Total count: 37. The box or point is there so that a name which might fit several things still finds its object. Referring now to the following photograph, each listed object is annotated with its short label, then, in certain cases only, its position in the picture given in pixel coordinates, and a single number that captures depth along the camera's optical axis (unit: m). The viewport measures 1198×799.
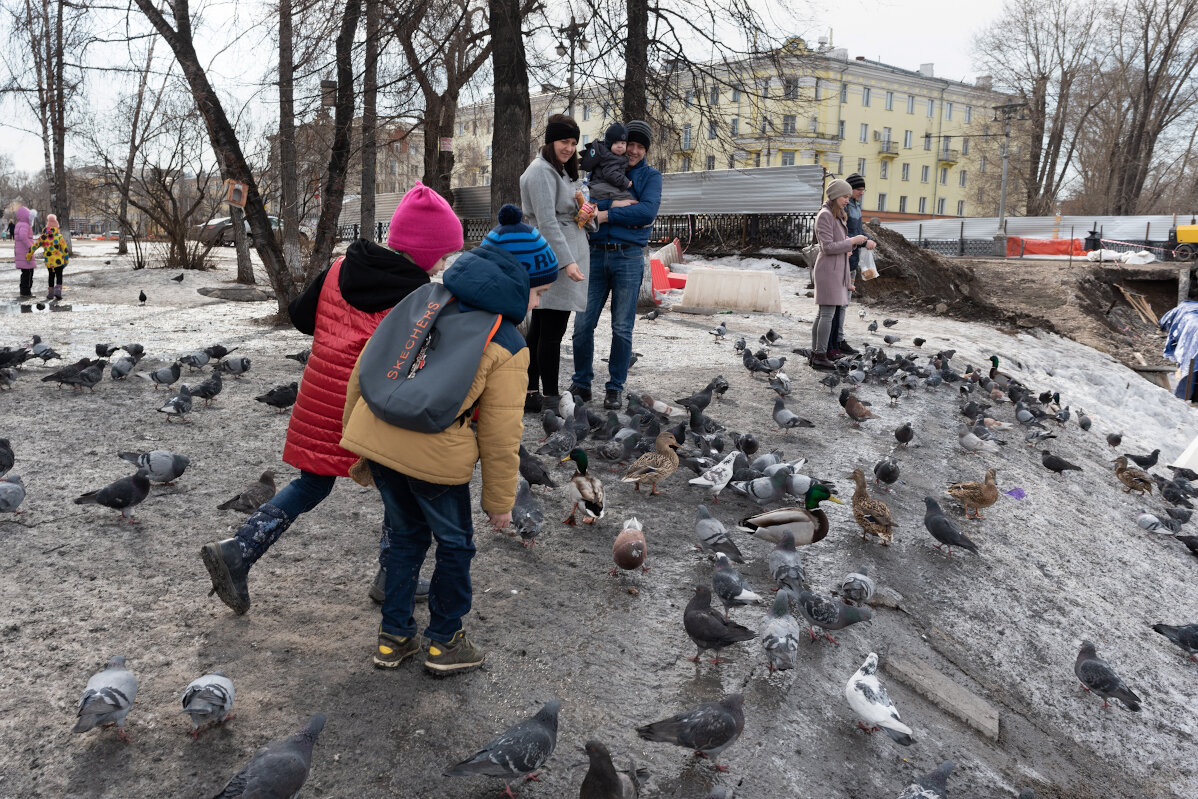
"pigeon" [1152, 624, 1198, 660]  4.81
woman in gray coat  5.48
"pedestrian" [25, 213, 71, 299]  14.78
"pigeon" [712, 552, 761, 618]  3.81
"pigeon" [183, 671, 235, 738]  2.56
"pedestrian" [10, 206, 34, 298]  15.55
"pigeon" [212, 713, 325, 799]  2.21
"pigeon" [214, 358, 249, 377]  7.69
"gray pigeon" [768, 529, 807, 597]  4.16
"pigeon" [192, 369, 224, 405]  6.73
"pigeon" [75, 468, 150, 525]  4.25
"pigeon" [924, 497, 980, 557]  5.08
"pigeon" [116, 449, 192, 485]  4.75
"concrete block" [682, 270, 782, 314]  14.70
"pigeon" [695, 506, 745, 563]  4.47
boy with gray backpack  2.59
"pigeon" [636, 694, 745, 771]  2.75
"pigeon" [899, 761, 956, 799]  2.72
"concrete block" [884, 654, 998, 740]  3.54
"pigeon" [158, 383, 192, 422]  6.22
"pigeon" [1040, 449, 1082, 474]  7.54
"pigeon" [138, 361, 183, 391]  7.10
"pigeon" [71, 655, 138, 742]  2.50
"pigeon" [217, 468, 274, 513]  4.41
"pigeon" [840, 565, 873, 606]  4.11
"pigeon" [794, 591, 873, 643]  3.76
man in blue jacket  6.16
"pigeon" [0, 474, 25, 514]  4.13
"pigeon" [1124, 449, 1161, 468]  9.09
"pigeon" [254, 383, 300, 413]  6.46
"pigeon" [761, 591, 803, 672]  3.40
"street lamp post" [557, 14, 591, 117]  10.08
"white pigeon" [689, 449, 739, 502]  5.47
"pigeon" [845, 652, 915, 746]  3.09
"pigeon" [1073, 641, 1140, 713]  3.99
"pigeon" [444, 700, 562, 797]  2.43
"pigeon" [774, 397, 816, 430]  6.91
